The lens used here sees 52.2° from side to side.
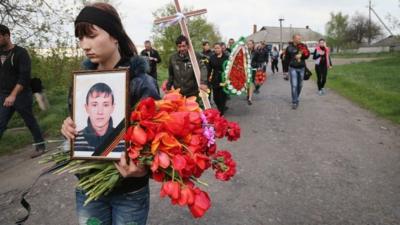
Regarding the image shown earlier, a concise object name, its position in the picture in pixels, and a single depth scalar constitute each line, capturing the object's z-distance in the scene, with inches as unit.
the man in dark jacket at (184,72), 306.7
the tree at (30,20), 367.2
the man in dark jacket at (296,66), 419.8
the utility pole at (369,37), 3510.1
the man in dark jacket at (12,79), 234.5
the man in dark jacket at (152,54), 497.0
